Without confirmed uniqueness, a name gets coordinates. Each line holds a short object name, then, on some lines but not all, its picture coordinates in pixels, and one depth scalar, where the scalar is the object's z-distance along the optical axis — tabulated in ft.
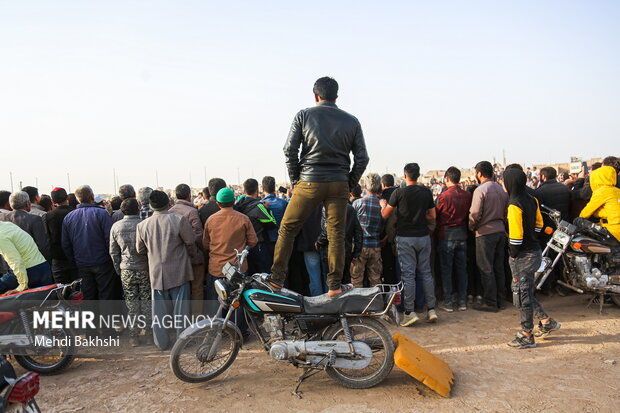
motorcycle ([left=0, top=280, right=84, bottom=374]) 15.14
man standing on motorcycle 13.50
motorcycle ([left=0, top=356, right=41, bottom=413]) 8.12
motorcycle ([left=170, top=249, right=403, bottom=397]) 13.37
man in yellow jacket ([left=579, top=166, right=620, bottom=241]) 20.21
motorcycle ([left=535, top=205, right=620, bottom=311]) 19.84
